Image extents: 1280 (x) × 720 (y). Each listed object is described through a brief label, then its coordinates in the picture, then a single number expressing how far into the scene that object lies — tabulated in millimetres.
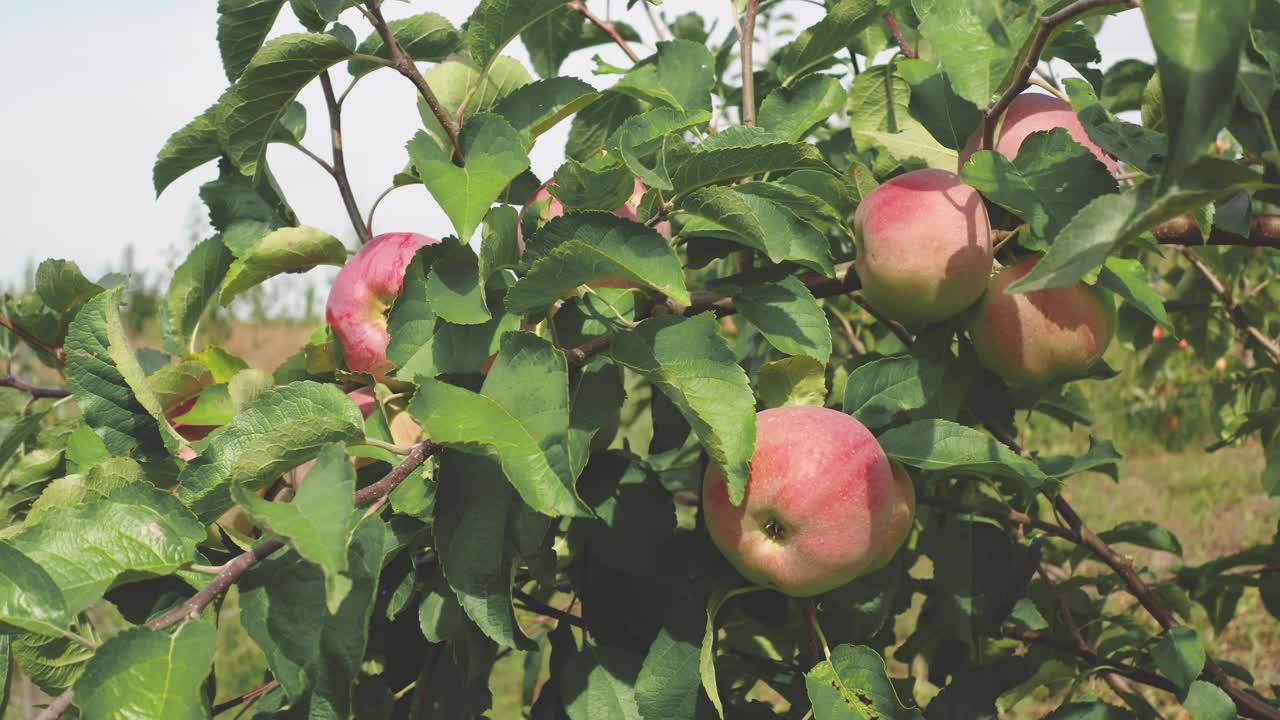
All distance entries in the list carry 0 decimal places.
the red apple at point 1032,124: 982
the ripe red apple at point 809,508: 839
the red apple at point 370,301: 995
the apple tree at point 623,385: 665
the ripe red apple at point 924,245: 897
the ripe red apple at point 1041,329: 948
